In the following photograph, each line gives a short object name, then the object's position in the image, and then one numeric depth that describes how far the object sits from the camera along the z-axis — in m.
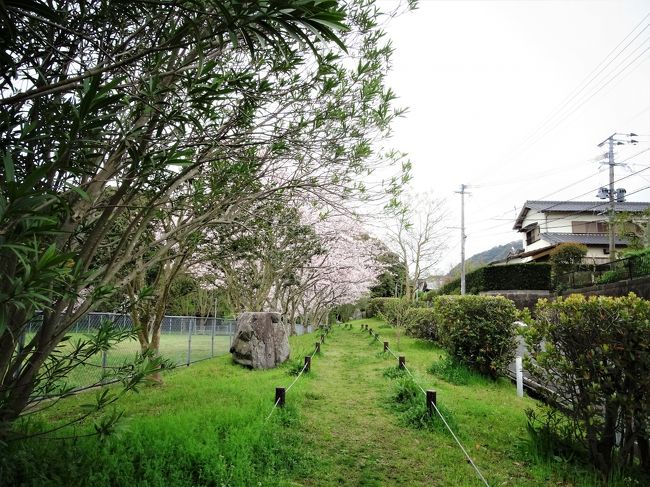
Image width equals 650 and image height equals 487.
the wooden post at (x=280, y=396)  5.85
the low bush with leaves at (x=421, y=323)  15.78
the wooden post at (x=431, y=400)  5.69
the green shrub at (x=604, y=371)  3.90
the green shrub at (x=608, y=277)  16.65
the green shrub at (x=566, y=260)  22.92
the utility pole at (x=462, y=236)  25.76
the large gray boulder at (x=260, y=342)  10.70
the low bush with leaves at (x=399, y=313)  16.69
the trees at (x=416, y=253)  29.45
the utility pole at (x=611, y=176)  21.64
